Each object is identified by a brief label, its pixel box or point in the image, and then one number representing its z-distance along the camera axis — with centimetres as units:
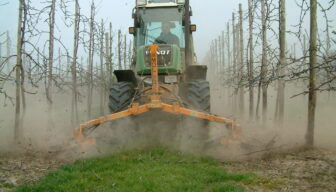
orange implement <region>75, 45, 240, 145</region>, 852
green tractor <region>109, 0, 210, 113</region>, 948
